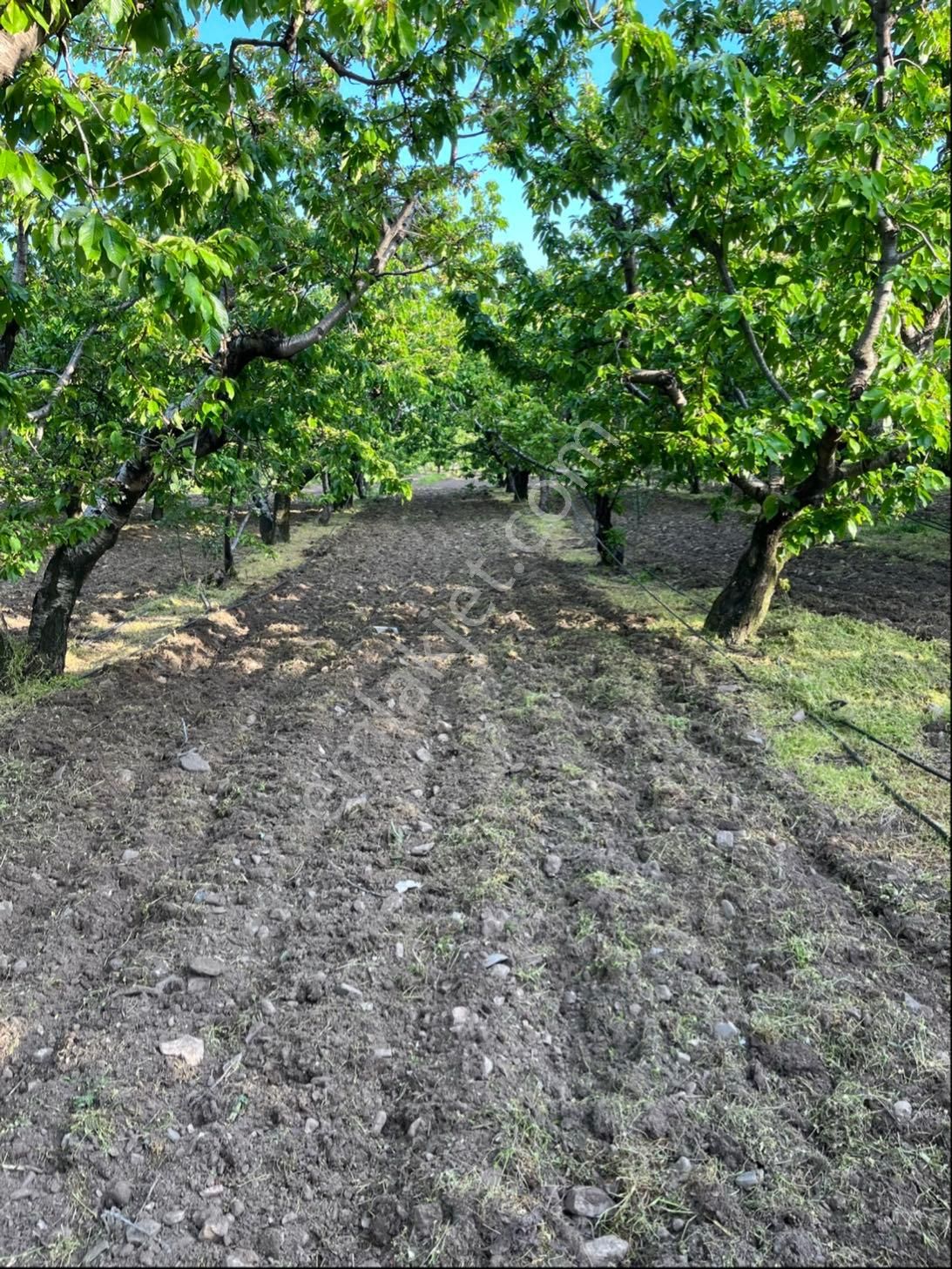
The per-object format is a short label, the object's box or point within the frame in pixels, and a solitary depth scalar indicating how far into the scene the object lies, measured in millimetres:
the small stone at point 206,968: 2924
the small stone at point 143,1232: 1964
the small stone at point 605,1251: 1930
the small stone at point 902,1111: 2248
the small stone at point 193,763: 4695
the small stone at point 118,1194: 2061
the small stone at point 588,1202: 2048
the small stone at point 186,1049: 2541
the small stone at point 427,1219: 1986
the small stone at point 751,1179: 2088
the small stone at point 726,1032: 2570
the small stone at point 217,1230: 1989
